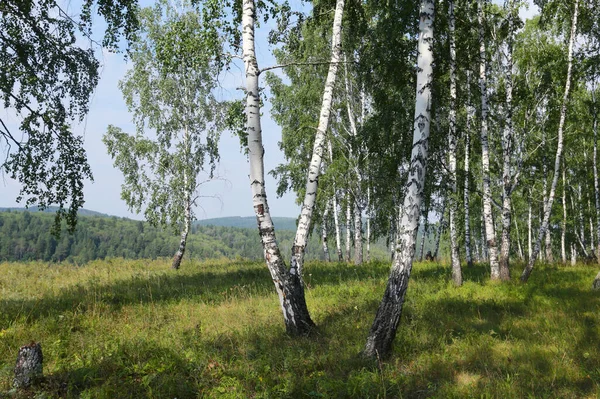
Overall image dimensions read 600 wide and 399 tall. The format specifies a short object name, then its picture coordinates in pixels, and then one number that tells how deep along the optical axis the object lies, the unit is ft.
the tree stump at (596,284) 34.26
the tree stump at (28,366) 13.98
